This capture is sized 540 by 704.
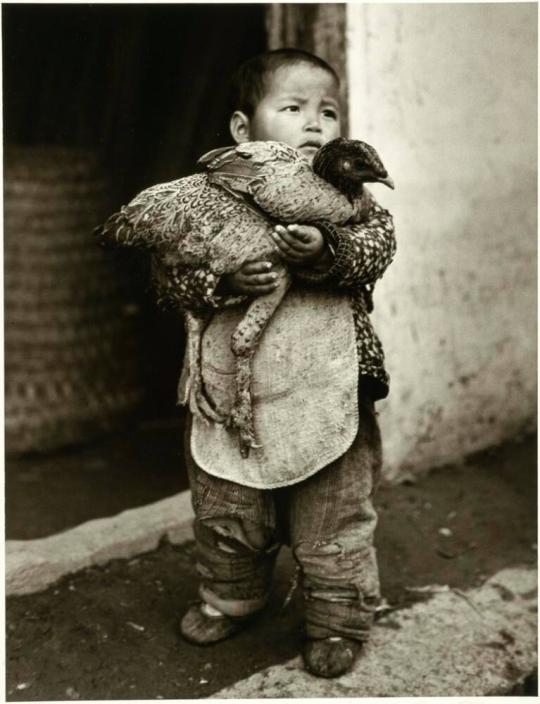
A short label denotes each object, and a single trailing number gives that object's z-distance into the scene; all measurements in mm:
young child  1928
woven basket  3791
